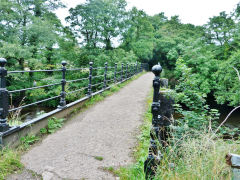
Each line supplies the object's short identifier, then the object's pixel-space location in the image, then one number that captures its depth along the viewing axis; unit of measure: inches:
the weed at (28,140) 112.9
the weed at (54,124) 140.9
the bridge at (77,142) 92.1
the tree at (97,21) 699.4
